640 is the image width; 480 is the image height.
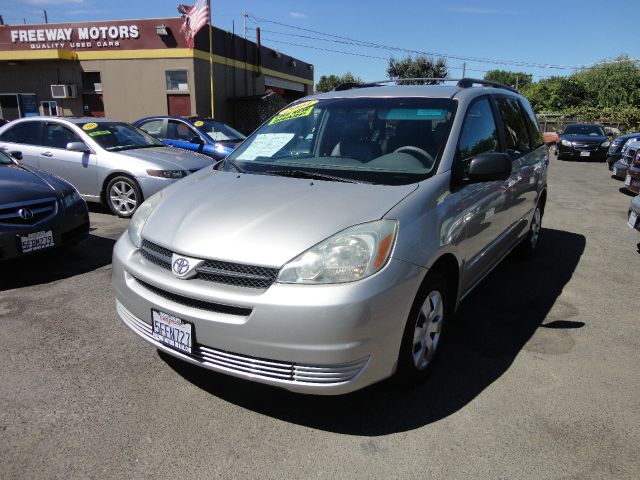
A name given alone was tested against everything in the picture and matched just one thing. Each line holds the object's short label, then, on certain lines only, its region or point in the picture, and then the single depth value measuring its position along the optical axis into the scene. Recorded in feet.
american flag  52.19
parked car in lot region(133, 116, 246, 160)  33.76
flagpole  55.47
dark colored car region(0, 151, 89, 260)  14.34
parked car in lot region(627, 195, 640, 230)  17.69
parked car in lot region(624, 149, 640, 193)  27.76
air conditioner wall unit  59.72
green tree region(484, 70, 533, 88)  339.83
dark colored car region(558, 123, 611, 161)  57.52
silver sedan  23.48
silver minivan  7.39
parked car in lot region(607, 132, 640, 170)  44.34
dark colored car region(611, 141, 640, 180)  34.91
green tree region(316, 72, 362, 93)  279.90
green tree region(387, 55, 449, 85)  126.25
